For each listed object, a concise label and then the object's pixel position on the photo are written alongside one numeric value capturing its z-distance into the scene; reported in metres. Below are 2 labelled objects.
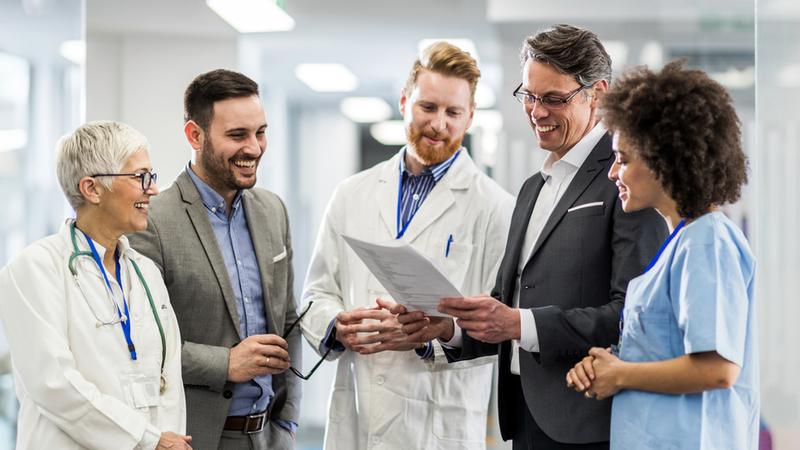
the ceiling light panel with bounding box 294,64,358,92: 6.18
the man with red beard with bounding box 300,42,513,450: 2.75
